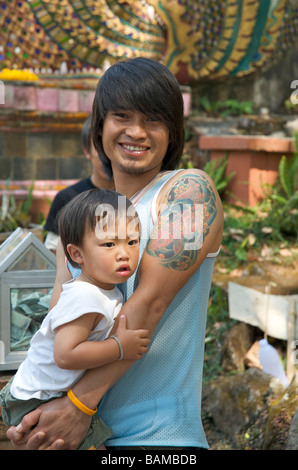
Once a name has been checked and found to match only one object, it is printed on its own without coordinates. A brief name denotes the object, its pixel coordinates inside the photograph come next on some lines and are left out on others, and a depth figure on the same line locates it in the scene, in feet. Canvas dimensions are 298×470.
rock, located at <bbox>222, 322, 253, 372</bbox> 14.49
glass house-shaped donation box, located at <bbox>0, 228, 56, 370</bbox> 6.91
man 4.89
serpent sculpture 22.45
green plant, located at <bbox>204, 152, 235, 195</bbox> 19.48
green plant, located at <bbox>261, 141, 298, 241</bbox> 17.22
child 4.74
